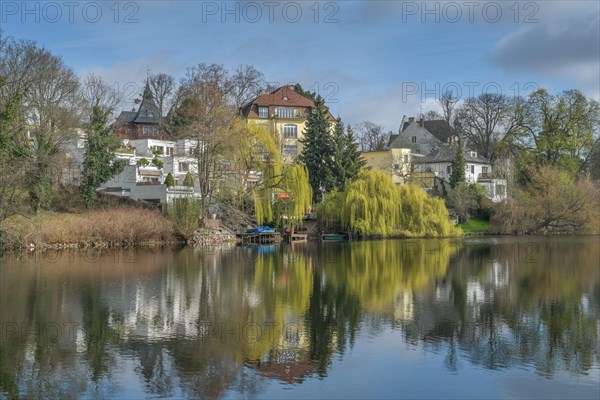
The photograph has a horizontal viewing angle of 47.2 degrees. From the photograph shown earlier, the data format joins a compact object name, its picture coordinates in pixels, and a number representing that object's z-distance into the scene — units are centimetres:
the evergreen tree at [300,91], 8488
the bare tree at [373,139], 9675
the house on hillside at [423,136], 8562
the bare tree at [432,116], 9381
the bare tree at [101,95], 5138
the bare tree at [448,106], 9038
